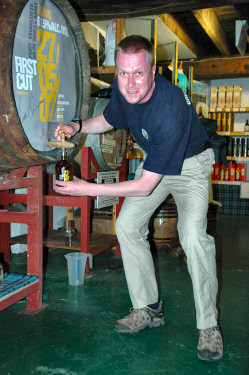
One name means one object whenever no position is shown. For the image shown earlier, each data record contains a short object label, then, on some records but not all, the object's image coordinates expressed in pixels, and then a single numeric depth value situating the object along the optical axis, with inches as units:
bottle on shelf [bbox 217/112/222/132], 279.7
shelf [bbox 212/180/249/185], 271.7
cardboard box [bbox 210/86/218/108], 279.4
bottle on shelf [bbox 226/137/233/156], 277.1
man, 65.0
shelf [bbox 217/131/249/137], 265.6
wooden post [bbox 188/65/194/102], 214.4
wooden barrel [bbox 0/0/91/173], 55.5
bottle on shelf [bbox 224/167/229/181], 276.7
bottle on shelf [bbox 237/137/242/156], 275.4
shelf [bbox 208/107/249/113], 263.7
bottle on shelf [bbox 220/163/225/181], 277.6
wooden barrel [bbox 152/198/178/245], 151.8
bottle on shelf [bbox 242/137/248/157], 274.4
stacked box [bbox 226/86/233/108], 275.7
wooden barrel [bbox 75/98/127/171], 128.3
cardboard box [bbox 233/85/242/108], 273.9
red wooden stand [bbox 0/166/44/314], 83.2
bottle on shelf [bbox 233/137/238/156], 276.5
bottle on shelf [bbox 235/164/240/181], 275.4
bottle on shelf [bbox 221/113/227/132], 279.7
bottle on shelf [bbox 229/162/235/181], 275.9
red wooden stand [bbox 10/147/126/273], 117.7
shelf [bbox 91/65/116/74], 134.5
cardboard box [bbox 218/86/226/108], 277.0
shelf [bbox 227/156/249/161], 267.7
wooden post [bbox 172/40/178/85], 170.2
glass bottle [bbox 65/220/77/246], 125.7
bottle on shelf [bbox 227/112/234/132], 278.7
